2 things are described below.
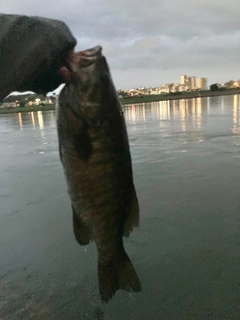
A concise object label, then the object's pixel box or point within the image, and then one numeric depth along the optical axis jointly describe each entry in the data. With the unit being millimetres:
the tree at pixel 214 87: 142375
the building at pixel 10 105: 133125
